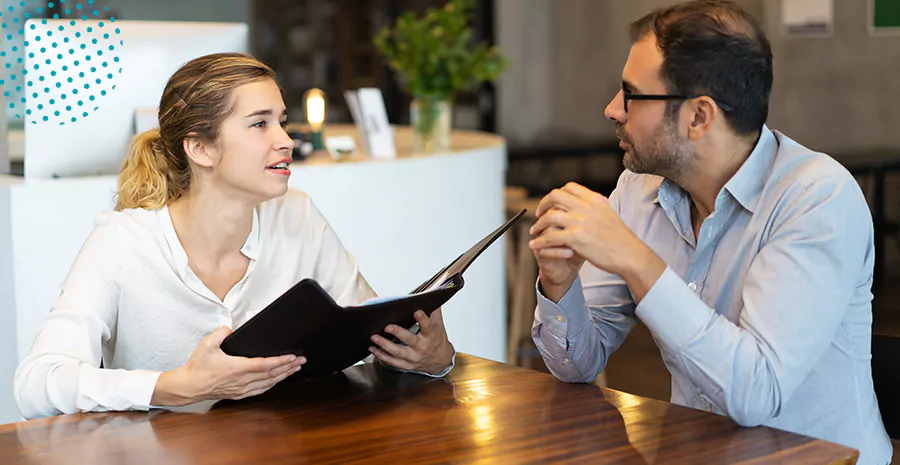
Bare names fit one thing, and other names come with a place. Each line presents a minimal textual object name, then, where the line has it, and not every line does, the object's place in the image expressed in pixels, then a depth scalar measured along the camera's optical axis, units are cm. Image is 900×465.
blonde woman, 178
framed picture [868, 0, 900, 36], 523
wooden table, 133
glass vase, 413
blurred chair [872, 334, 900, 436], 173
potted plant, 416
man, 147
